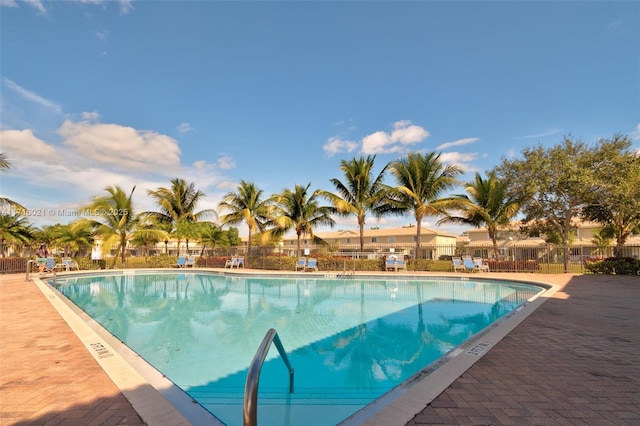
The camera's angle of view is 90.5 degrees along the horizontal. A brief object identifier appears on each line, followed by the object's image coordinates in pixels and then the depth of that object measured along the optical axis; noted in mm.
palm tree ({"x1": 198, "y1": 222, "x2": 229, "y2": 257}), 26336
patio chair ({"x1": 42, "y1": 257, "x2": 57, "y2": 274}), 16203
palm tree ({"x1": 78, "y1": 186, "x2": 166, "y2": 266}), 20609
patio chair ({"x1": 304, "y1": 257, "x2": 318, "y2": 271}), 18897
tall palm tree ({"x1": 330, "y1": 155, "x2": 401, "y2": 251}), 21656
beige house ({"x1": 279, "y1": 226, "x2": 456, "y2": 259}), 45844
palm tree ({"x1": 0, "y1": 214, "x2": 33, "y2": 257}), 19359
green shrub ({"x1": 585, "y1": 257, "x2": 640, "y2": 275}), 15531
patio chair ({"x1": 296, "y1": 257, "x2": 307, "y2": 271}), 18827
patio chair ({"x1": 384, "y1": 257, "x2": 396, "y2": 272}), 18688
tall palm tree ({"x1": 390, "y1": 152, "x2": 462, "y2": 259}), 20500
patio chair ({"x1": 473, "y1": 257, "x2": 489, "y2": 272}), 18047
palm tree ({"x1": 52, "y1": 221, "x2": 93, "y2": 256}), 20359
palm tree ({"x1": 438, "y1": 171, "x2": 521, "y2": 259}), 19953
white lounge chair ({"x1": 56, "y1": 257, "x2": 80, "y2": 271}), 18328
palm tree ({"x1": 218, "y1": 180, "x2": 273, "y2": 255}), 23906
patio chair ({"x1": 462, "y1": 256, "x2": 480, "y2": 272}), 17781
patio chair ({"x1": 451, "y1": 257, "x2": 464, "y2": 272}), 17953
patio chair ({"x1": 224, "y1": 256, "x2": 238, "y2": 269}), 21266
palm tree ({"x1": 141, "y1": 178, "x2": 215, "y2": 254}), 26219
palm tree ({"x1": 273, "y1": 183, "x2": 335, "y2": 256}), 22703
